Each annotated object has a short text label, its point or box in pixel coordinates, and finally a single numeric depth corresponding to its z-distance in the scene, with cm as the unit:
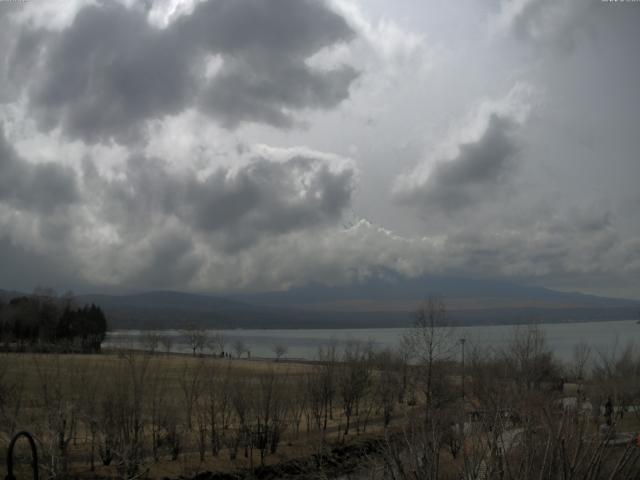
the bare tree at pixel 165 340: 16182
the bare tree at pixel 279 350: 15077
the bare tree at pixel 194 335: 16162
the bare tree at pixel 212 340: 17195
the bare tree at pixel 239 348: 16725
